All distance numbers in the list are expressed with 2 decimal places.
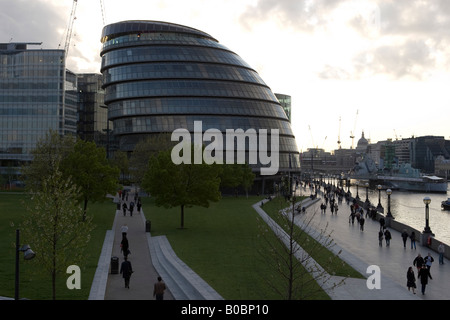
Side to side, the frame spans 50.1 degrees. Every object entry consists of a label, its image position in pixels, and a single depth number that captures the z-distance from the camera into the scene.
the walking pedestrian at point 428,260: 26.84
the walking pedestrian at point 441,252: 30.77
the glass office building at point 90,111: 155.62
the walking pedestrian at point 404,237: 36.50
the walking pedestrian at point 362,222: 45.64
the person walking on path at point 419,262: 25.85
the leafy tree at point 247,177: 85.69
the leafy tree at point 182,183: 43.59
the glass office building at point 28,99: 119.69
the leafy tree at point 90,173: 46.21
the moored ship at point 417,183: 167.75
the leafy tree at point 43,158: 54.93
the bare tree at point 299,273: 20.61
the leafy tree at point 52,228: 19.62
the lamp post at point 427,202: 37.98
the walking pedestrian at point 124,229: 34.50
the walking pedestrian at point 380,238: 37.07
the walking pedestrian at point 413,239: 36.12
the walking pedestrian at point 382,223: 43.87
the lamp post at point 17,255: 16.42
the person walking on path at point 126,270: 22.00
